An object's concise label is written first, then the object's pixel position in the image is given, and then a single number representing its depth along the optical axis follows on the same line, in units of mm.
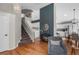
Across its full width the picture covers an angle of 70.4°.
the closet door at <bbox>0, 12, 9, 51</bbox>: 1443
